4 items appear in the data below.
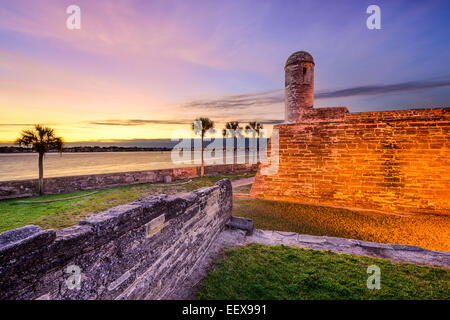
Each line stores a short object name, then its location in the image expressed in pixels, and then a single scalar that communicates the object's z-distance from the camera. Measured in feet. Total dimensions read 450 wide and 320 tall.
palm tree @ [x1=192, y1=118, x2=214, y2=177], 74.28
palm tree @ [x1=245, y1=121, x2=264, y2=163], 108.88
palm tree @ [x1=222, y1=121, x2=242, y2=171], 105.40
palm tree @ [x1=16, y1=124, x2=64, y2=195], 40.14
